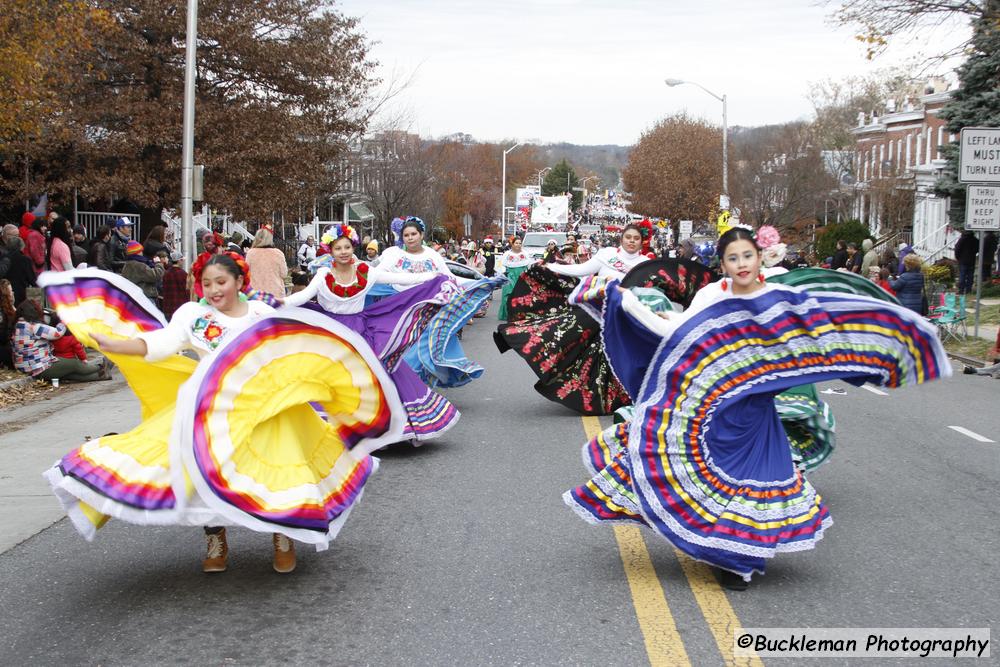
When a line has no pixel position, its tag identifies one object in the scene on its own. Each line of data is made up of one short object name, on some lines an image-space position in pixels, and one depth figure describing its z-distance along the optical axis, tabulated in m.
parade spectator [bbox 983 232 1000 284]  29.77
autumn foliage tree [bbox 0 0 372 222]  25.17
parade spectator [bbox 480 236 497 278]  32.09
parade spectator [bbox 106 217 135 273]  18.11
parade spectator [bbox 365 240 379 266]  17.08
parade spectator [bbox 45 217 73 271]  15.16
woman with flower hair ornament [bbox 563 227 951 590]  5.41
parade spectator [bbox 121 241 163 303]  16.31
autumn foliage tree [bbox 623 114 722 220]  62.94
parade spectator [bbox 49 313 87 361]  14.24
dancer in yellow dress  5.12
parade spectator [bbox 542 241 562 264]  17.01
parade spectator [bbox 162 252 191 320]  16.05
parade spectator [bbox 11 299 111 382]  13.48
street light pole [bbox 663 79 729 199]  50.81
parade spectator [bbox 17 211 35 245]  16.04
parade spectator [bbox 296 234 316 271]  30.47
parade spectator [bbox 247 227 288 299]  15.45
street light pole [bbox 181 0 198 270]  19.16
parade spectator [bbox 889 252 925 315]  18.84
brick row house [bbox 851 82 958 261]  46.41
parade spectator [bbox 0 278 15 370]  13.38
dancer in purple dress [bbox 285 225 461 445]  9.47
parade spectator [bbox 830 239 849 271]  26.30
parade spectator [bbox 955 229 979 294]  26.84
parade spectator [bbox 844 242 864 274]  25.83
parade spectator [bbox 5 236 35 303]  14.03
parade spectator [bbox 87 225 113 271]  17.38
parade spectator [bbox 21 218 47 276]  15.91
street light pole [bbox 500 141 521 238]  85.31
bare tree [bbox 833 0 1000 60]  20.75
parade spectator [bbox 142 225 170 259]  17.59
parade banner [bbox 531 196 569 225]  71.02
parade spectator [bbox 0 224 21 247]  14.50
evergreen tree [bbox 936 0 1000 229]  28.59
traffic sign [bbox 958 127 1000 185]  19.03
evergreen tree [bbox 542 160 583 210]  155.50
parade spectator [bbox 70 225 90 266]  17.39
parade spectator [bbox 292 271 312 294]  17.66
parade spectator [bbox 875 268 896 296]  19.95
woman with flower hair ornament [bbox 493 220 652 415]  11.20
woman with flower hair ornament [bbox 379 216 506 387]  11.34
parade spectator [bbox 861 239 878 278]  23.68
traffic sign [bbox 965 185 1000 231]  19.41
